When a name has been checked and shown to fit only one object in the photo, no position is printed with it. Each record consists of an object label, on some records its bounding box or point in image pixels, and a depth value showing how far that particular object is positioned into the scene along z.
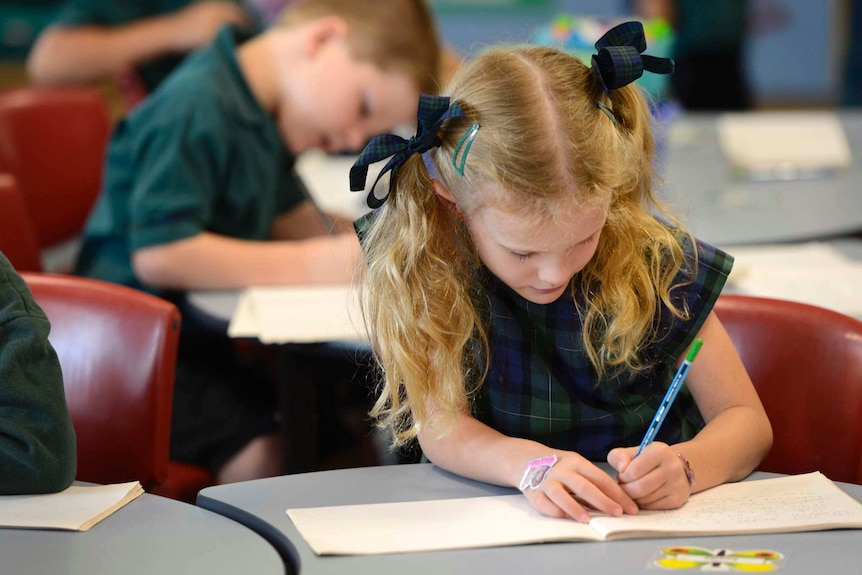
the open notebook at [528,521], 1.98
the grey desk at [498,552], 1.93
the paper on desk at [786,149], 3.90
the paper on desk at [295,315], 2.60
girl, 2.09
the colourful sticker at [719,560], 1.92
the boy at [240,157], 2.85
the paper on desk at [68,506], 2.01
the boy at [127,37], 4.06
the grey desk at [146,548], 1.94
